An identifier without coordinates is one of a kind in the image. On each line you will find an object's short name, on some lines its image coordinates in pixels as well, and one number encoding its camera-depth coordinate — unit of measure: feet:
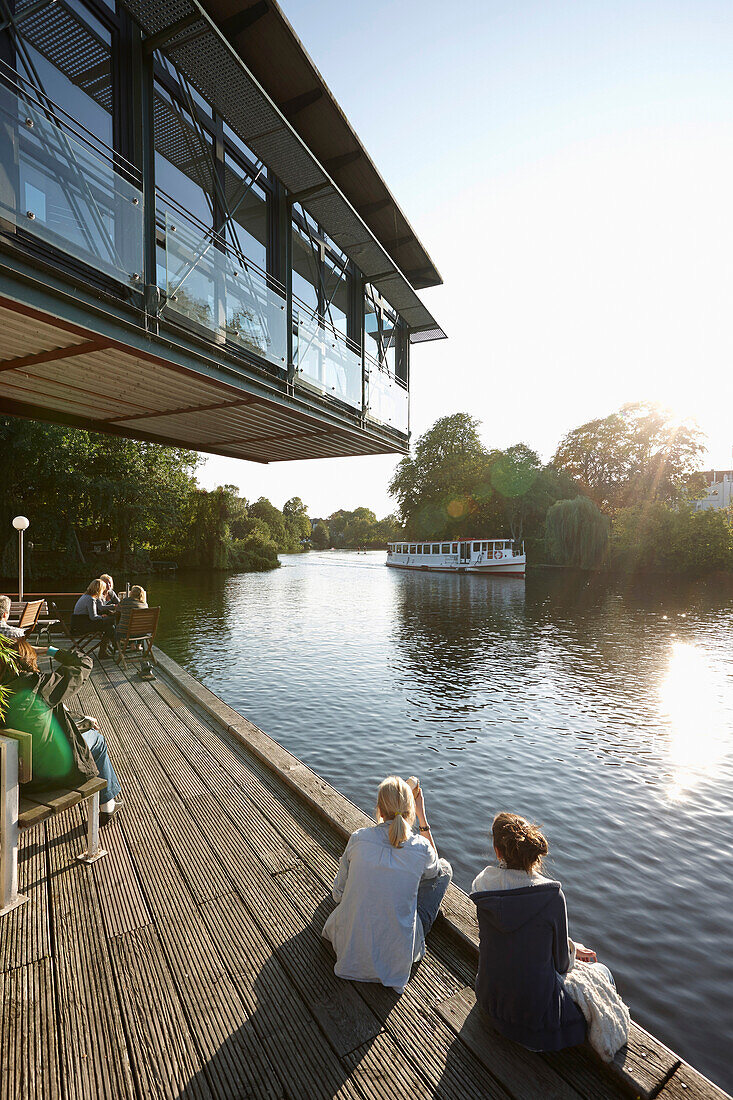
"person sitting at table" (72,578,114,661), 33.53
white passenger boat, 176.96
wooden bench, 10.36
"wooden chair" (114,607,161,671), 31.91
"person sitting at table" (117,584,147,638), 32.50
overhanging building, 16.40
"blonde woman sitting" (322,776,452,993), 9.20
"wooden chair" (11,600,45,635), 34.86
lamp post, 42.37
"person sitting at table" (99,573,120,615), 35.08
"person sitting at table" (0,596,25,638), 26.06
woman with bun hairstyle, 7.91
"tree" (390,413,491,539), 228.43
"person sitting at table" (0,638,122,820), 11.84
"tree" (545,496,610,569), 172.35
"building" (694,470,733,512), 287.48
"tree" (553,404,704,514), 197.06
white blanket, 7.98
